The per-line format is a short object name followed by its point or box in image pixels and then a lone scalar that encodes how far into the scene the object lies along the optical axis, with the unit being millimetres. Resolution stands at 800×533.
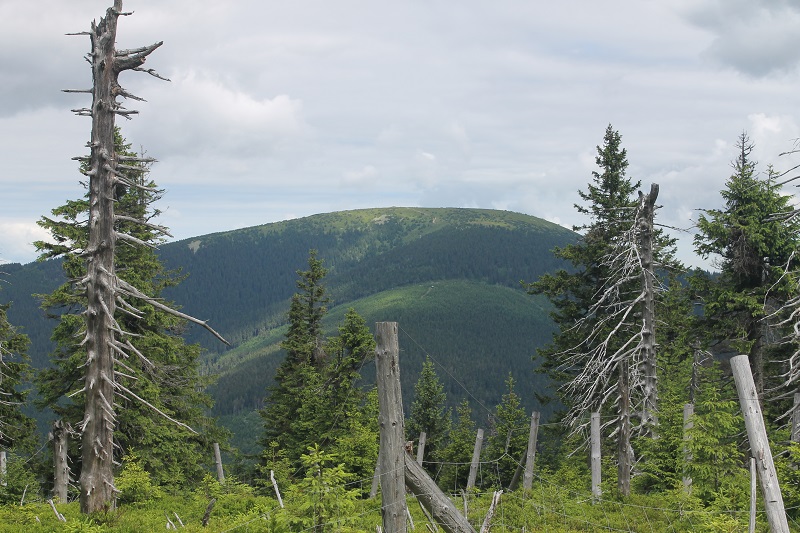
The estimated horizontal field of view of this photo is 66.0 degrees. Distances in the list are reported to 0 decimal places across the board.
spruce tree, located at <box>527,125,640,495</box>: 23266
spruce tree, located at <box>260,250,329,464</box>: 30516
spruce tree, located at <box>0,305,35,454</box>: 23516
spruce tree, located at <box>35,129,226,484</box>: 20953
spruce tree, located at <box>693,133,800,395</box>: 18438
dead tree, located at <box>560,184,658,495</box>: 17969
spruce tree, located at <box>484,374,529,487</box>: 36719
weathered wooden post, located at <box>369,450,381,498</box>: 21750
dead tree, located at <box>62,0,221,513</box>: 12203
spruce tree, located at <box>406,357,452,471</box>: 49844
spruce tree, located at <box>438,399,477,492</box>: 42125
